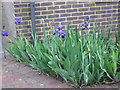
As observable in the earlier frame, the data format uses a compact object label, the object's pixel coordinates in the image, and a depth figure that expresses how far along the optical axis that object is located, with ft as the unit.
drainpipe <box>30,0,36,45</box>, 18.49
